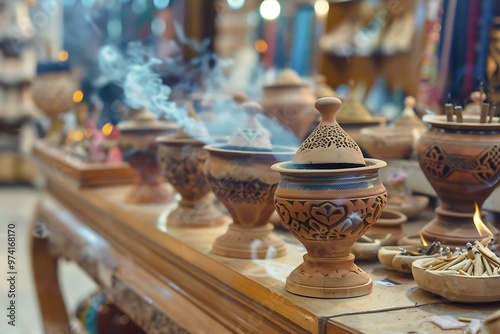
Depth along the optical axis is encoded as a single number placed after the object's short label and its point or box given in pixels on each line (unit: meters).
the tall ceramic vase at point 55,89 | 3.34
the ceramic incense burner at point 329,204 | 1.24
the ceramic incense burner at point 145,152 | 2.25
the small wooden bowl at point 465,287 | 1.19
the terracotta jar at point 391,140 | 1.99
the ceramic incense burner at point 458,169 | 1.45
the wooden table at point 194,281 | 1.21
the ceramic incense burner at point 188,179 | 1.91
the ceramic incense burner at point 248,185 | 1.56
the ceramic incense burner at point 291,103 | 2.24
